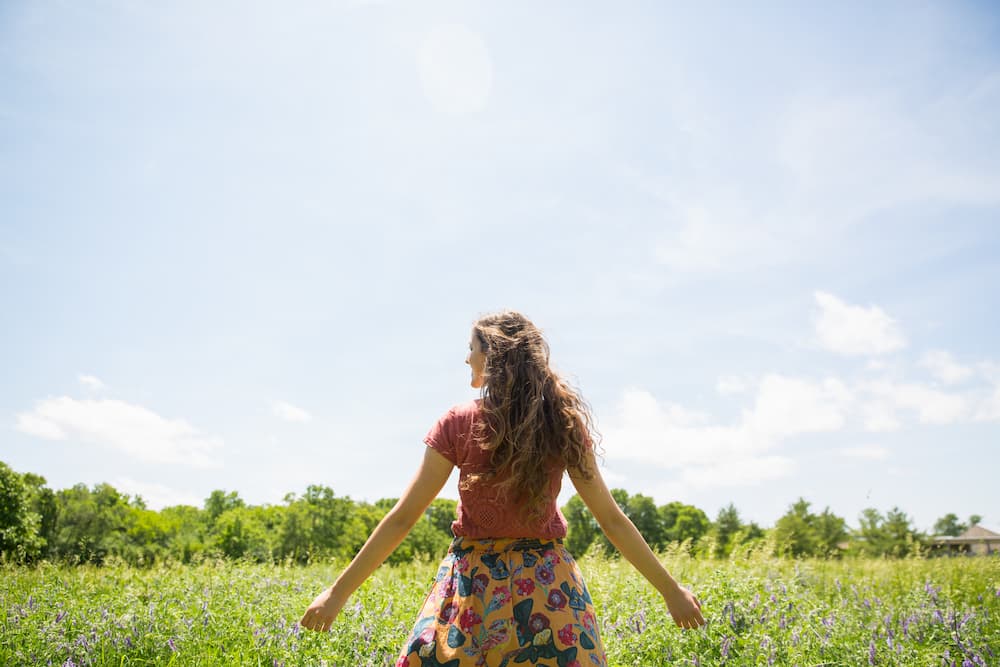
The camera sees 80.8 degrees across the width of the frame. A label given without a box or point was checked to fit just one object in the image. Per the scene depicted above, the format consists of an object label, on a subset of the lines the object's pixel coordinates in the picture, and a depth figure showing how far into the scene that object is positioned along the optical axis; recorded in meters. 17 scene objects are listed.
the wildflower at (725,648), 3.94
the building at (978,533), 54.06
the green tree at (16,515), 21.50
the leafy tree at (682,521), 45.47
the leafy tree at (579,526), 36.41
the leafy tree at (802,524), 28.05
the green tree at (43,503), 27.30
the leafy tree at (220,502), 46.41
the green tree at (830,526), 32.84
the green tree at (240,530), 30.89
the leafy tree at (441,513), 38.96
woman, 2.30
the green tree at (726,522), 33.06
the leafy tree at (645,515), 42.53
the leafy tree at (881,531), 22.90
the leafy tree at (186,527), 29.52
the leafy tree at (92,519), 26.25
